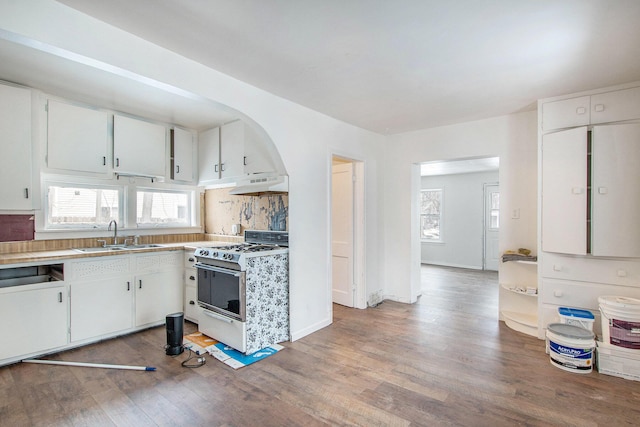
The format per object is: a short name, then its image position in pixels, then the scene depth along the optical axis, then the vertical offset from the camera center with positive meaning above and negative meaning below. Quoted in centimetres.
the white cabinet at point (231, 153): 351 +75
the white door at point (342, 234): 441 -30
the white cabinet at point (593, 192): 275 +20
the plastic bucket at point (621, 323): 255 -92
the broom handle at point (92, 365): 262 -131
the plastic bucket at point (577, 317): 281 -96
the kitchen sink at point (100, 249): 333 -40
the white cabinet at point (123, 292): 303 -86
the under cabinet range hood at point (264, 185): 324 +30
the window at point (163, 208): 418 +8
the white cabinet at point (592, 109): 285 +101
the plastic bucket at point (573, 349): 260 -117
